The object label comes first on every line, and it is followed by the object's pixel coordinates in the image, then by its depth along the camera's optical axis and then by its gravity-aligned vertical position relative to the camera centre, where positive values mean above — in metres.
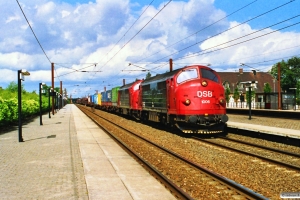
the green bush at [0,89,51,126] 21.38 -0.32
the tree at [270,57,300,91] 99.19 +7.66
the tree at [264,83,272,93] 86.45 +2.84
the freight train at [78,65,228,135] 17.52 +0.05
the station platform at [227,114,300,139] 16.58 -1.45
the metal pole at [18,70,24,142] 15.86 +0.07
